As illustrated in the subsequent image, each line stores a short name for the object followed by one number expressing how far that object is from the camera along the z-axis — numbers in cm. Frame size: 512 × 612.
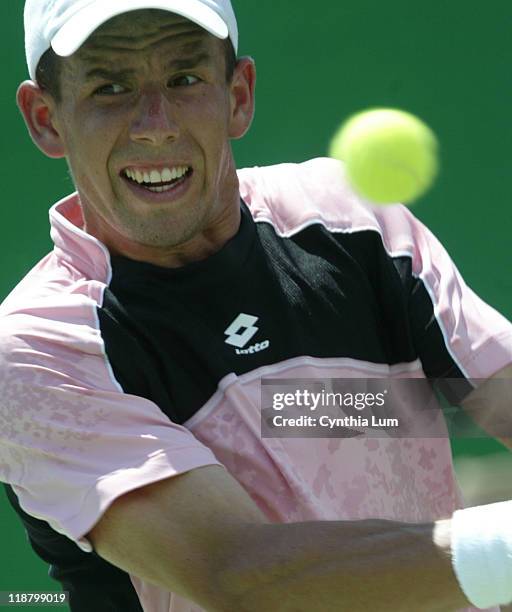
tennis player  747
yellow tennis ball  778
